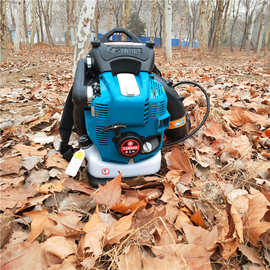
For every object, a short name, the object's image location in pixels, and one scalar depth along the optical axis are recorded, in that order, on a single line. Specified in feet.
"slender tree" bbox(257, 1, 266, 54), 49.26
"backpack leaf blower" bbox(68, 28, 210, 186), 3.57
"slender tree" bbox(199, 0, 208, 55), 28.05
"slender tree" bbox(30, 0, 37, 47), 45.23
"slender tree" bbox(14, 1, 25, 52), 42.91
